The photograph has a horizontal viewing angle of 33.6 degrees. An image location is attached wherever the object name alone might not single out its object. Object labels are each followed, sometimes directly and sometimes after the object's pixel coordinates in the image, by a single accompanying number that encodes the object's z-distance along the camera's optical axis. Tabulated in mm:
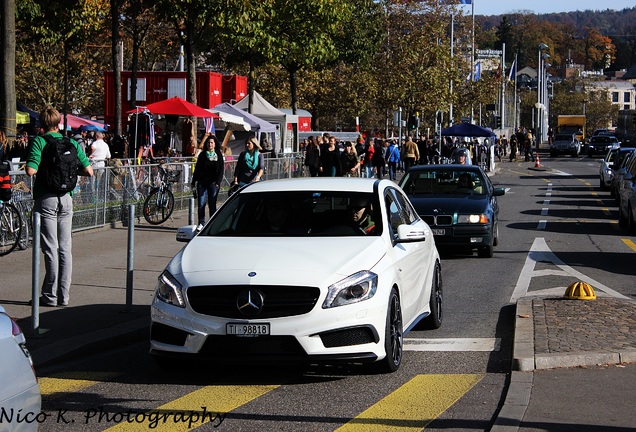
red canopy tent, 29278
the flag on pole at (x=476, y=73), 73125
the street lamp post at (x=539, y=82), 96175
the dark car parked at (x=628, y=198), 22734
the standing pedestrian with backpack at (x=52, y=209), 11445
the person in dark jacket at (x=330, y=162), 29000
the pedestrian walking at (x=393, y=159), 43469
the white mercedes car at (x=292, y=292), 7832
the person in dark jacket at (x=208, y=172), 19781
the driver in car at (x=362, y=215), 9328
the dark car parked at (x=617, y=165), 33000
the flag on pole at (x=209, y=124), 34031
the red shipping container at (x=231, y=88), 47281
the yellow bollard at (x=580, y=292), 11828
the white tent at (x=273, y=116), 43844
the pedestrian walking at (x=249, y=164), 20719
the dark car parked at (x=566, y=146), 85375
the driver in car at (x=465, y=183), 18719
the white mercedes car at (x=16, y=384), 4779
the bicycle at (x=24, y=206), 16375
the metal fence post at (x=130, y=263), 11023
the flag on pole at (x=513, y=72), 88300
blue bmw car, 17281
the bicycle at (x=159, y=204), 21844
